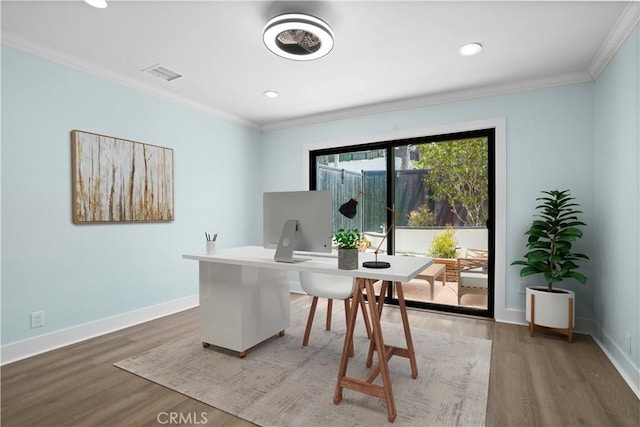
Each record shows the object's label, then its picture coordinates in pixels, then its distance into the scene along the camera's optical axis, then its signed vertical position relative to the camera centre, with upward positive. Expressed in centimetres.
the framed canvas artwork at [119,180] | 284 +25
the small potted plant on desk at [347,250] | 193 -25
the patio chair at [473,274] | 358 -72
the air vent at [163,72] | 297 +126
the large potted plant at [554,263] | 279 -48
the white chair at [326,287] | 257 -65
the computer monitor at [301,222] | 222 -10
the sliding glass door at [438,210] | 359 -2
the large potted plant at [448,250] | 370 -48
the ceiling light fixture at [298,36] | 211 +118
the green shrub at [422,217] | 381 -10
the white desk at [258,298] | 192 -69
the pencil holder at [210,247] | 263 -32
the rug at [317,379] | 181 -114
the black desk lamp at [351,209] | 211 -1
